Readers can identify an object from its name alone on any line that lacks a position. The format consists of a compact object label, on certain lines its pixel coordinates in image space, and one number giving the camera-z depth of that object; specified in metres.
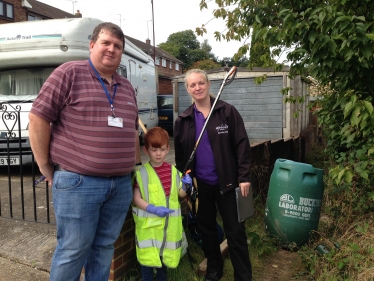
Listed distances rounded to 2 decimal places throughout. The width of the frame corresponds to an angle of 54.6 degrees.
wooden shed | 11.04
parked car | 14.64
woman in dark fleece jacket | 2.74
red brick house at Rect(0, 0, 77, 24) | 23.25
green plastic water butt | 3.95
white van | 6.06
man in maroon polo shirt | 1.97
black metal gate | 3.91
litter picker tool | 2.74
